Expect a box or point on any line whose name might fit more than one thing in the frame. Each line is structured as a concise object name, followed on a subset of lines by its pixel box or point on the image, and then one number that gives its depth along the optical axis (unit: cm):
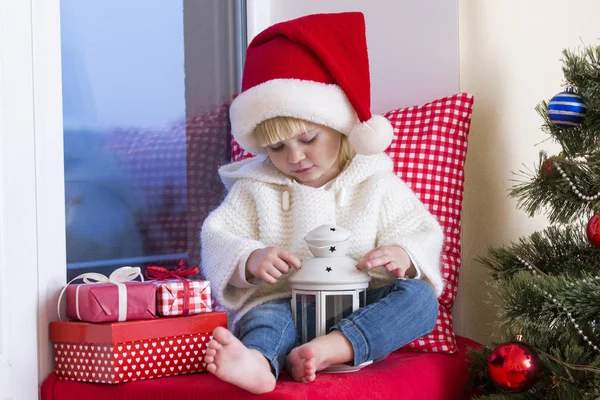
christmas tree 220
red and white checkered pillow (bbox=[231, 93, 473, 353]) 264
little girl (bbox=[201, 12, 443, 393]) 237
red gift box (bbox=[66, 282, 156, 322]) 222
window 239
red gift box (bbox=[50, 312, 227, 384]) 221
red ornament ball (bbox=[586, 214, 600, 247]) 221
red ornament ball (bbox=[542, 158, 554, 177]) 233
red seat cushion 214
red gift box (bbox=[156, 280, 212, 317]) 227
